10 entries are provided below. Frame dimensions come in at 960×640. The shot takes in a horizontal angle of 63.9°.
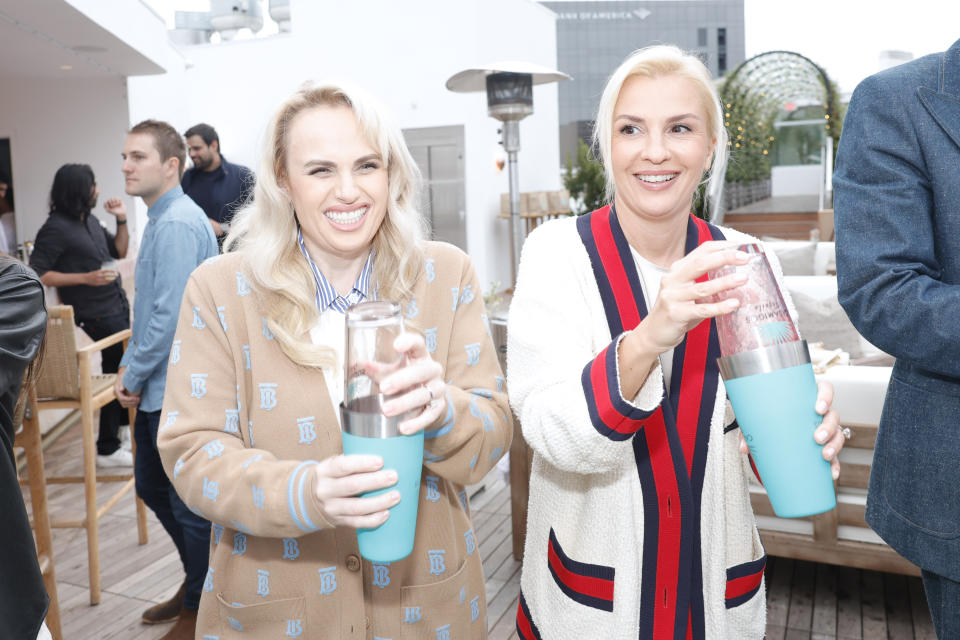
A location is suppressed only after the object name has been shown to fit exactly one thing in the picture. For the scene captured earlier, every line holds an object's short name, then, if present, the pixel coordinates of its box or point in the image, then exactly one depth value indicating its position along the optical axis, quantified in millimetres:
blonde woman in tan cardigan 1081
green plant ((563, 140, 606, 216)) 12664
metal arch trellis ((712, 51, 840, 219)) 14258
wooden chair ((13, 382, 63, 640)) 2324
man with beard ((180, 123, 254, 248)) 4641
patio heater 4559
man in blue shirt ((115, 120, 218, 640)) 2727
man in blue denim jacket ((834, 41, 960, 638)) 1038
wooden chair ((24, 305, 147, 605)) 2973
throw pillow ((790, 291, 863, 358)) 3580
